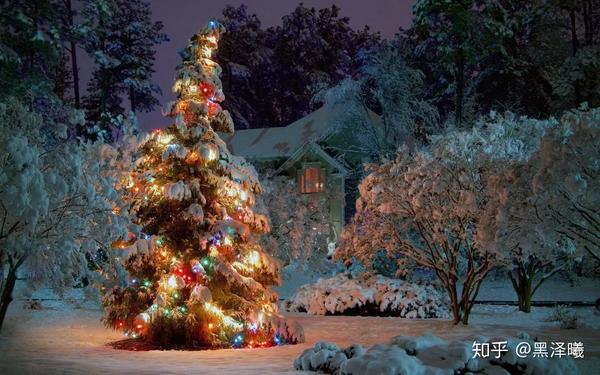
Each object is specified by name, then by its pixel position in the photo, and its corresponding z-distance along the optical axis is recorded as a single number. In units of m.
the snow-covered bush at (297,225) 32.41
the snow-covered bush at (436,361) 8.70
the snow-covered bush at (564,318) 17.69
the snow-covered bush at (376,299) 22.08
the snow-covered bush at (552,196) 11.74
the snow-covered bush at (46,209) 10.71
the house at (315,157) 39.56
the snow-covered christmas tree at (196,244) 14.65
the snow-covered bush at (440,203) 17.91
